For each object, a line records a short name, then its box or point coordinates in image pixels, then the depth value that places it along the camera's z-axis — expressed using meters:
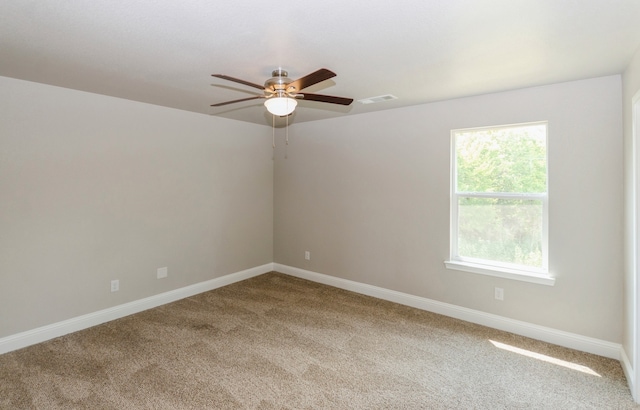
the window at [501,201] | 3.16
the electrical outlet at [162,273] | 4.01
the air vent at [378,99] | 3.44
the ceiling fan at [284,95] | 2.29
